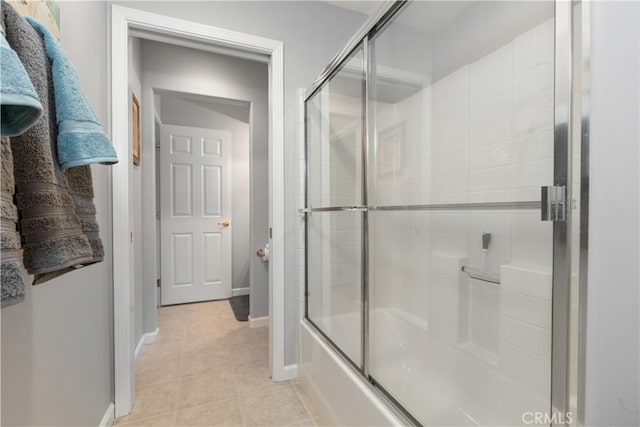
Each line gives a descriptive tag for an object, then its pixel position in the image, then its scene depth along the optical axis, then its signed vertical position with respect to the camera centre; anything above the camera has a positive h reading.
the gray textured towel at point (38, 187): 0.57 +0.04
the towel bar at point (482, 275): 1.33 -0.32
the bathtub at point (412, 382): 1.09 -0.76
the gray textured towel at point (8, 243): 0.43 -0.06
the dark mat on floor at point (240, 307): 2.75 -1.04
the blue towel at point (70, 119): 0.65 +0.20
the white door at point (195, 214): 3.02 -0.07
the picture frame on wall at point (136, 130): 1.84 +0.51
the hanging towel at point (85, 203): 0.75 +0.01
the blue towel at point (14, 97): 0.39 +0.15
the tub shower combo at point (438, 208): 1.14 -0.01
